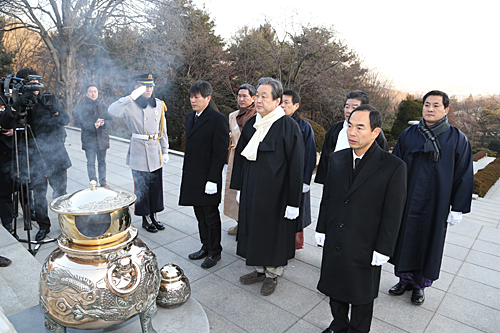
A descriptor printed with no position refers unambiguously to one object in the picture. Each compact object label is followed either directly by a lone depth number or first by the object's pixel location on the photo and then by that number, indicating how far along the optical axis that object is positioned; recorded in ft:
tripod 11.62
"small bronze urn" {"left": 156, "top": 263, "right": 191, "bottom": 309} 8.61
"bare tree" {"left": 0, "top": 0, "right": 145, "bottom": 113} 41.29
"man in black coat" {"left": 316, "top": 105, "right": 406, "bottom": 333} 7.13
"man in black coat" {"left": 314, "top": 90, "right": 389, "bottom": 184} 11.09
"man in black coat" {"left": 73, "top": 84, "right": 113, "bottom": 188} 20.52
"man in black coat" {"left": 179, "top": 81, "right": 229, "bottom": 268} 11.59
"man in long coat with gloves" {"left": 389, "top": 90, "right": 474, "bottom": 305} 9.66
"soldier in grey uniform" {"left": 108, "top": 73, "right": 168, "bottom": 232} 13.37
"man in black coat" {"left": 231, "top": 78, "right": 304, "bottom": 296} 9.72
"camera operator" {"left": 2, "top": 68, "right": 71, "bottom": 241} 12.72
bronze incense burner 6.17
